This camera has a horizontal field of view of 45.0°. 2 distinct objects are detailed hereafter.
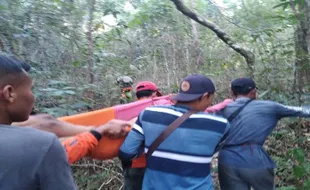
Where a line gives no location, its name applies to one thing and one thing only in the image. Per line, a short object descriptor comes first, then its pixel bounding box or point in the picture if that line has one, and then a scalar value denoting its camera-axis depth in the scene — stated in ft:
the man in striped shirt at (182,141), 8.58
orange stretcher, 8.63
